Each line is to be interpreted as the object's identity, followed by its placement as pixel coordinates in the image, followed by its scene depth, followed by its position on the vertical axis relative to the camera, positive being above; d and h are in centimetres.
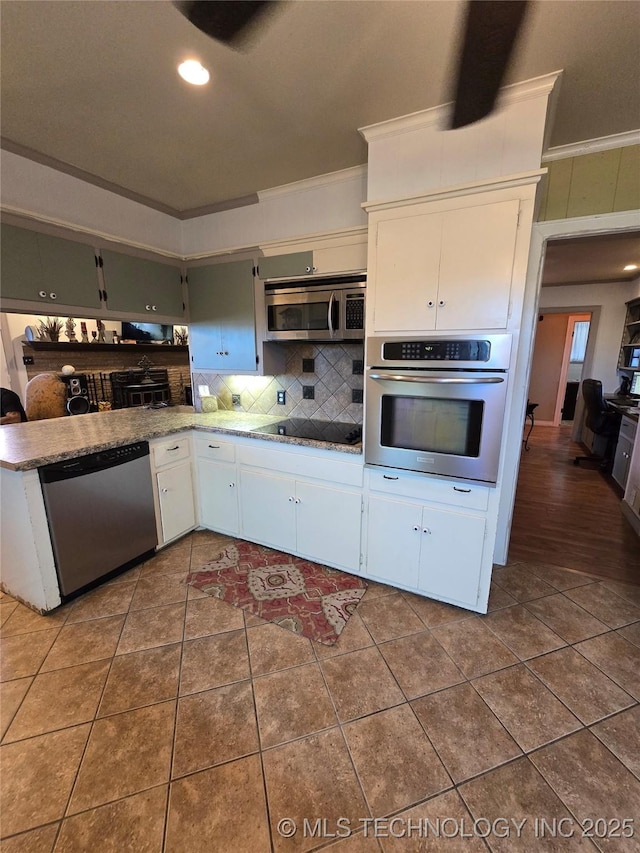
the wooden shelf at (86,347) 530 +15
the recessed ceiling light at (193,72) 141 +116
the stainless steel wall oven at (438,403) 171 -26
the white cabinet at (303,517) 226 -111
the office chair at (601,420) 458 -85
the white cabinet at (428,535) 191 -104
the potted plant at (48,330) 509 +36
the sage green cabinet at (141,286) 252 +53
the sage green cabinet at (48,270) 202 +52
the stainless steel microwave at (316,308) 224 +31
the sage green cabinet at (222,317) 268 +31
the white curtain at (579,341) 821 +32
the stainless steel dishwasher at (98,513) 198 -97
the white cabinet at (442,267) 164 +44
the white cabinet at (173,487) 254 -99
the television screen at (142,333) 604 +38
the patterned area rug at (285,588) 198 -148
